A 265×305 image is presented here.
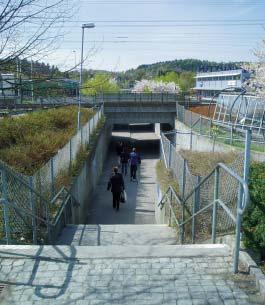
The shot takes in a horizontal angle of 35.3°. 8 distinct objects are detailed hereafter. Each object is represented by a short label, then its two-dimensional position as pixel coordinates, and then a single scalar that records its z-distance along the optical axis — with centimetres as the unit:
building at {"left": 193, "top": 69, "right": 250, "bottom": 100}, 9094
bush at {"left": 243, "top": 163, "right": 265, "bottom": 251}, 531
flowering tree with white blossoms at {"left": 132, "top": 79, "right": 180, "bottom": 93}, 8919
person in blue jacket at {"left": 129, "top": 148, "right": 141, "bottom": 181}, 2119
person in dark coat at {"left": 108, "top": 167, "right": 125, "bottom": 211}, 1487
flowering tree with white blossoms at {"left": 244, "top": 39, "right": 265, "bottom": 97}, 2830
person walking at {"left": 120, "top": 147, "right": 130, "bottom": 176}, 2399
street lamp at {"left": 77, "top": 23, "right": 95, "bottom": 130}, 1737
